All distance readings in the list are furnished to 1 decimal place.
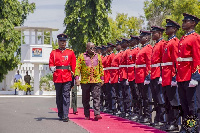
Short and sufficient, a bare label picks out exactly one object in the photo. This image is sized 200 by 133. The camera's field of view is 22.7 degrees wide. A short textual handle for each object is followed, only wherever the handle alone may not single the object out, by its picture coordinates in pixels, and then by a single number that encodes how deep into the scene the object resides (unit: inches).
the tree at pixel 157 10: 2281.0
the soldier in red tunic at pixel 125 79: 583.5
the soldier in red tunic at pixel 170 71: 438.9
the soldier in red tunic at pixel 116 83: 622.6
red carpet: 461.4
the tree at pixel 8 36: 1748.3
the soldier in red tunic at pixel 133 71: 558.9
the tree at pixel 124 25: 2566.4
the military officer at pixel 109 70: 664.1
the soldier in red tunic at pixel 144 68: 514.0
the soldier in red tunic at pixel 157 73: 471.5
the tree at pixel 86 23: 1827.0
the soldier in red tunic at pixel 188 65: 395.2
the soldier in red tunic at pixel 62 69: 570.3
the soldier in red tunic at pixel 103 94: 703.2
